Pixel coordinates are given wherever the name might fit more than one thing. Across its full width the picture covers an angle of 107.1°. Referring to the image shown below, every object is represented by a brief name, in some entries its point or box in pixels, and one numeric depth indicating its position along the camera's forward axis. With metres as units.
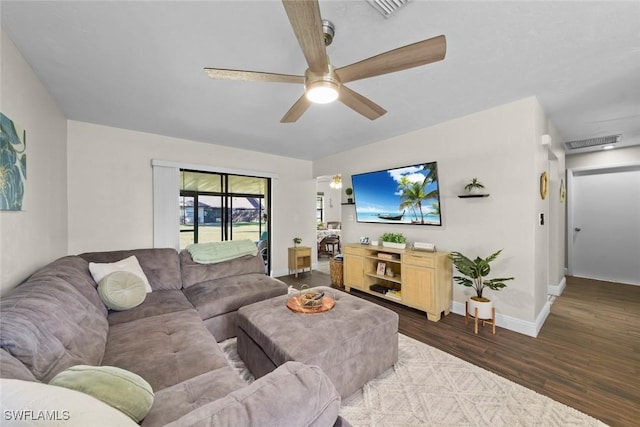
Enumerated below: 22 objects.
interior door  4.10
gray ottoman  1.56
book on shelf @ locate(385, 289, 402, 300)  3.28
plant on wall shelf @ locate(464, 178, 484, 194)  2.83
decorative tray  1.95
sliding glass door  4.25
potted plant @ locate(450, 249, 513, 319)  2.56
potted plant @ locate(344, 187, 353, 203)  4.46
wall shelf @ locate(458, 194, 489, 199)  2.78
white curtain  3.64
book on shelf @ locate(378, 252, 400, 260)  3.38
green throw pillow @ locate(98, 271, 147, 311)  1.98
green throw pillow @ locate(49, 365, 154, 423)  0.81
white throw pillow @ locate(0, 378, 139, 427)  0.52
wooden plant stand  2.54
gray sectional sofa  0.74
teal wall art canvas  1.48
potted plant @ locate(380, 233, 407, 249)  3.47
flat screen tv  3.26
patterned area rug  1.49
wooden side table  4.88
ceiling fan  1.08
